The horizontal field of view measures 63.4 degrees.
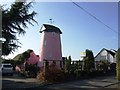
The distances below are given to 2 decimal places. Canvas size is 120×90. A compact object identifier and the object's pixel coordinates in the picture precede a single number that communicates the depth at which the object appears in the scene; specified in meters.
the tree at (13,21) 6.34
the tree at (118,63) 8.96
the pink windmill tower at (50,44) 16.18
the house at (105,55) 22.37
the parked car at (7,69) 12.00
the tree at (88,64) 11.27
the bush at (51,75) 8.23
